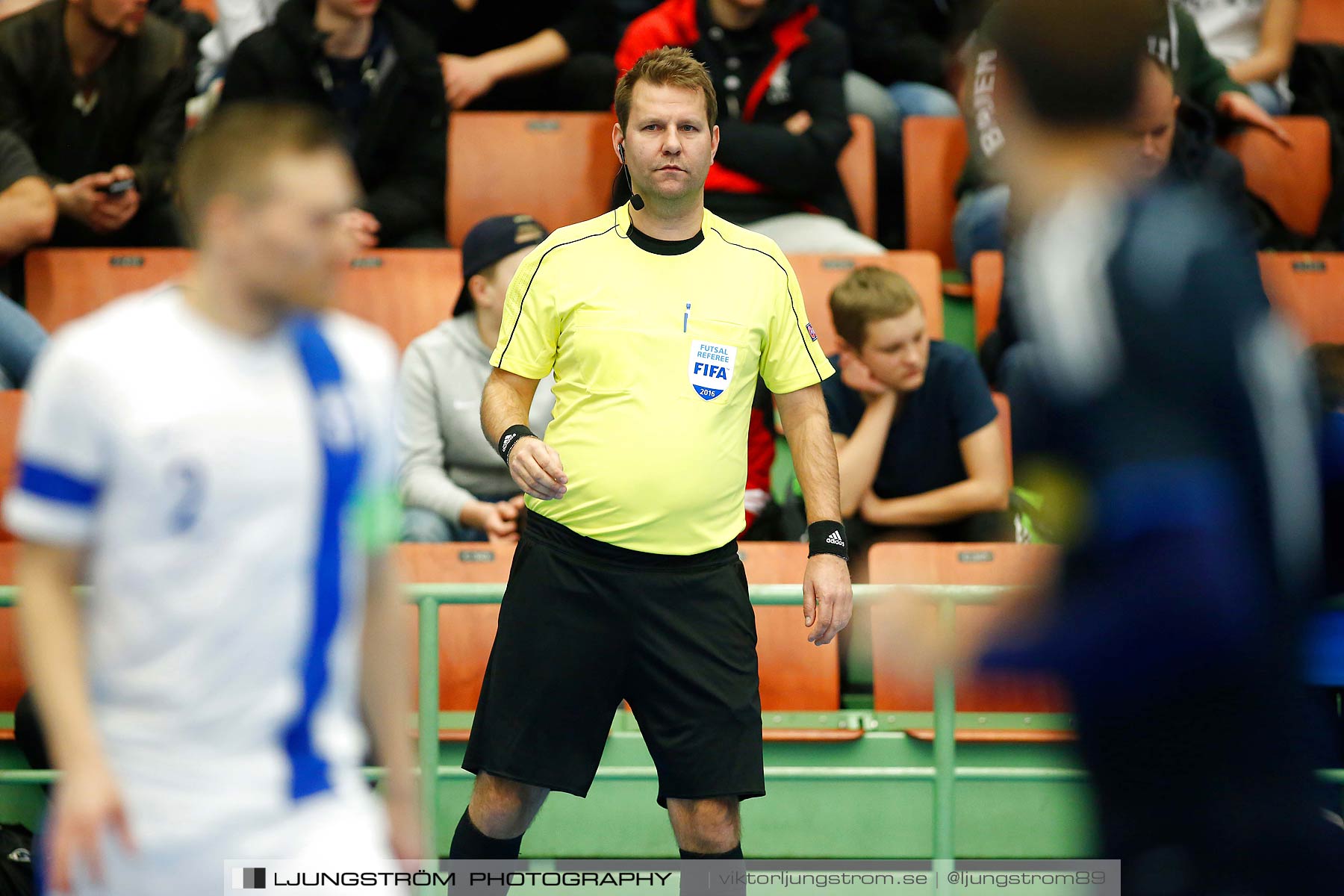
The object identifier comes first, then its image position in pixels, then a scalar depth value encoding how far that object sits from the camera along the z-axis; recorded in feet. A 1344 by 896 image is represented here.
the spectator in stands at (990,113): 36.45
